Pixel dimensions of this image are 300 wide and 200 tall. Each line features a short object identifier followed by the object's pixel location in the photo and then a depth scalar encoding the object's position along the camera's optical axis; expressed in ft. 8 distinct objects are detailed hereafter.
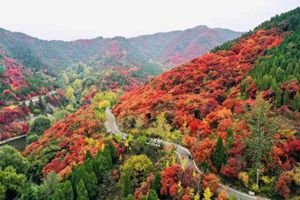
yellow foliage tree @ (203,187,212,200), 101.86
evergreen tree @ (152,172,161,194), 113.64
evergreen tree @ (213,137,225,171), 120.47
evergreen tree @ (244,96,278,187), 111.55
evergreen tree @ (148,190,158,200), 104.11
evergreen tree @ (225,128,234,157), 123.54
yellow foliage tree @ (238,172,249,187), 111.55
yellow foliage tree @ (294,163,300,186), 103.57
